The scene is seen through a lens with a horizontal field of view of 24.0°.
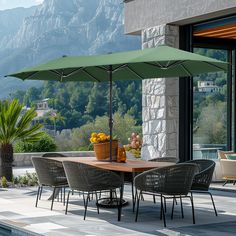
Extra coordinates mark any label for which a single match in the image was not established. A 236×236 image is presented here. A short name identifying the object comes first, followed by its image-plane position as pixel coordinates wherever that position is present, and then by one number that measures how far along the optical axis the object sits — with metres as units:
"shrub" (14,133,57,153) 20.72
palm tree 11.01
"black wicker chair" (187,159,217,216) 7.07
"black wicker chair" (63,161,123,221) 6.86
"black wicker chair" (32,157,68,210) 7.74
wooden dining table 6.73
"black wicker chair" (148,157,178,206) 8.37
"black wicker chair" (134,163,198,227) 6.39
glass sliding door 11.80
